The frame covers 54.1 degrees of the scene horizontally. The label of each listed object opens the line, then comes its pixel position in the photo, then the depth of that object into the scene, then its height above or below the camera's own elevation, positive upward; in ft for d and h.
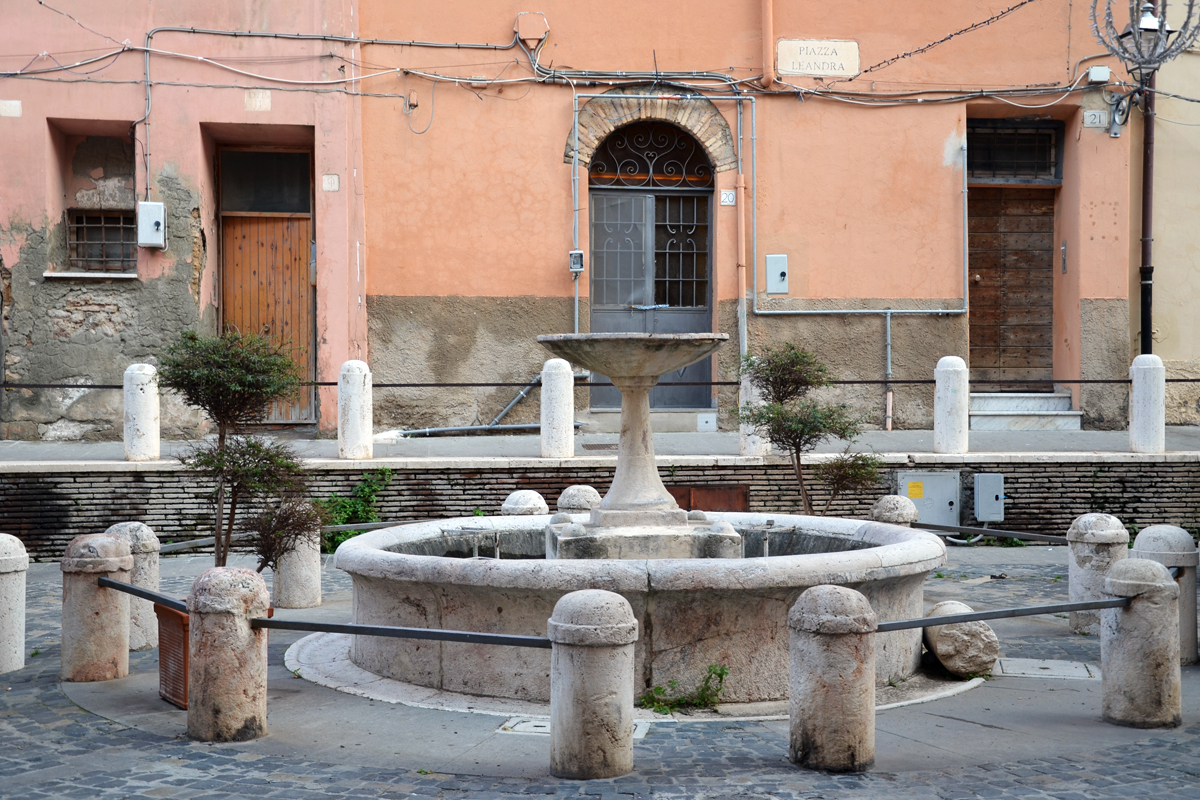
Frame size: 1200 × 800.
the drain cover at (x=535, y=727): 16.12 -4.56
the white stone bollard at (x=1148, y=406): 36.94 -0.28
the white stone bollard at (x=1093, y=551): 22.93 -3.01
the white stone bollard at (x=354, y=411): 35.78 -0.36
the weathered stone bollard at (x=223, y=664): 15.71 -3.55
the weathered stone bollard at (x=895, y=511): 26.30 -2.55
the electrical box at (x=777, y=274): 47.29 +5.00
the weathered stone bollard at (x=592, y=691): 13.84 -3.46
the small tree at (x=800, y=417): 32.94 -0.53
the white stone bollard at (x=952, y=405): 37.01 -0.23
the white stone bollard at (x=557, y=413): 36.45 -0.44
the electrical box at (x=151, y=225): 42.45 +6.33
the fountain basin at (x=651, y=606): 17.00 -3.18
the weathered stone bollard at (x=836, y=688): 14.25 -3.53
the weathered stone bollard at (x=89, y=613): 19.26 -3.50
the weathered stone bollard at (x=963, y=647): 19.31 -4.10
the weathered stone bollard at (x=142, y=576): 22.15 -3.35
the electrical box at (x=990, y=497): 36.40 -3.08
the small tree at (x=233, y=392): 26.81 +0.18
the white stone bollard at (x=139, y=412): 34.65 -0.36
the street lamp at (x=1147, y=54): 39.68 +12.17
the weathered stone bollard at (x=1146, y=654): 16.33 -3.58
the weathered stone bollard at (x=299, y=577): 26.25 -3.99
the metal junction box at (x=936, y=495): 36.65 -3.04
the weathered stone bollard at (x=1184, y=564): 20.30 -2.90
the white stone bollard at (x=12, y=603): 20.17 -3.50
